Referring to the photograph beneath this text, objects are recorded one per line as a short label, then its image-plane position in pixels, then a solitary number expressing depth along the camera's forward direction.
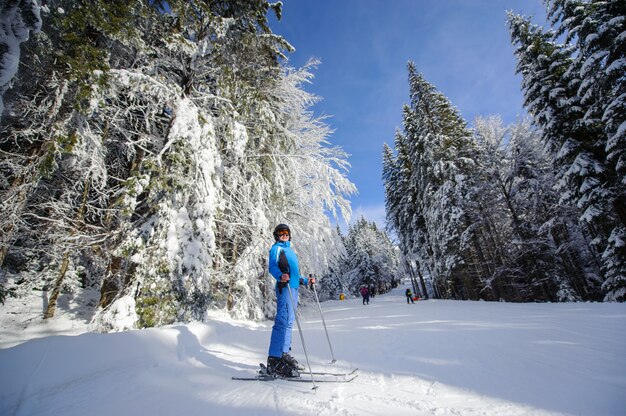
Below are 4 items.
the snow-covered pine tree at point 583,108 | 10.02
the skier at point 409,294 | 19.98
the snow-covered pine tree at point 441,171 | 18.20
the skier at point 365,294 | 21.85
